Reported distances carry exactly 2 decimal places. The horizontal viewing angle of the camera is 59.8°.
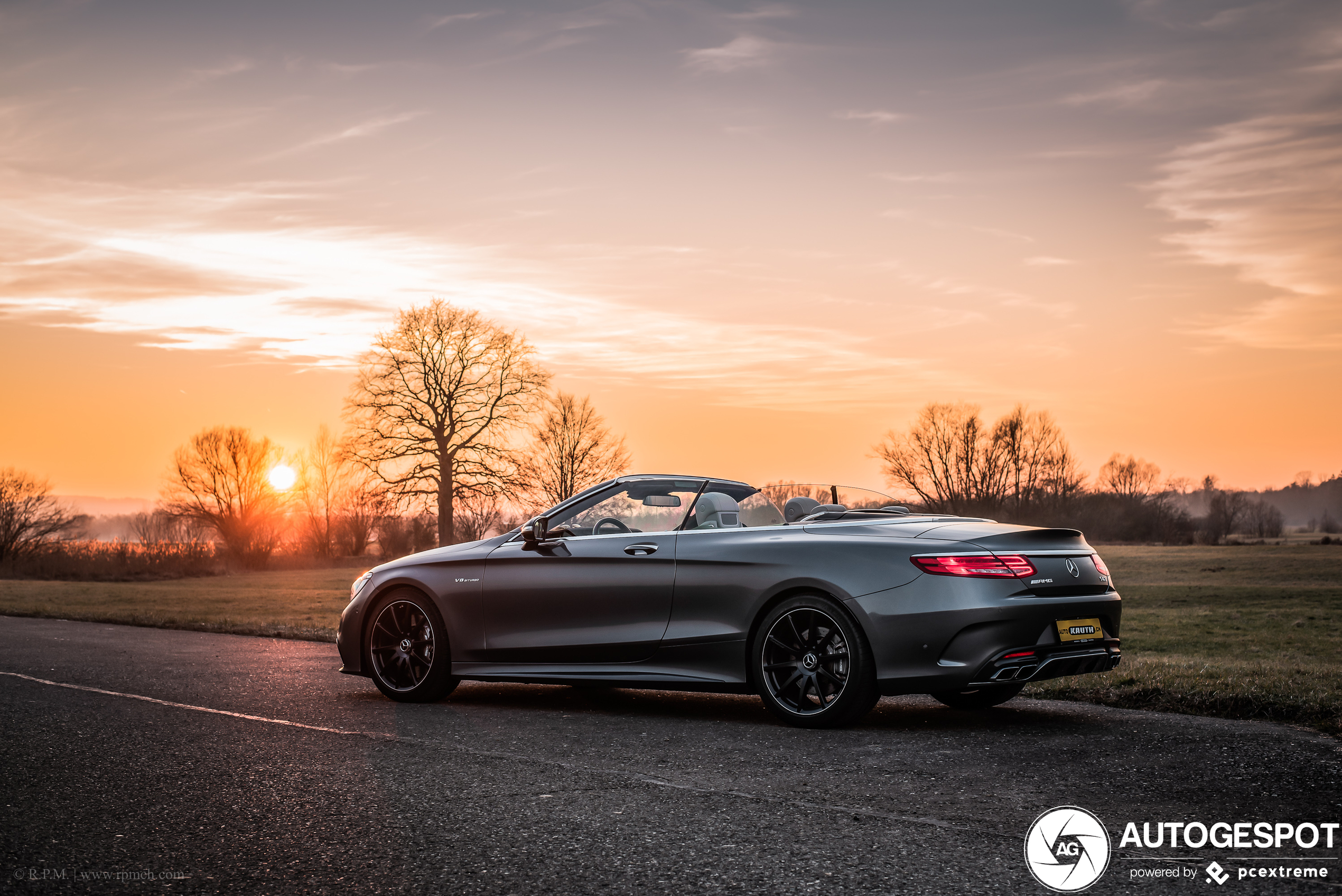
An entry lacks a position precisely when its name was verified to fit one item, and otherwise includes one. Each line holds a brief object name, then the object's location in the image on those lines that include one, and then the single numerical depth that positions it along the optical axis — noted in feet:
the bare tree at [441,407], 142.20
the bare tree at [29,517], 207.41
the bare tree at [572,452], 179.63
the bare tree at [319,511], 236.43
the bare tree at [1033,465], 267.18
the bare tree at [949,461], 262.67
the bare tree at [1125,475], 333.21
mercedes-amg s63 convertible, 20.79
